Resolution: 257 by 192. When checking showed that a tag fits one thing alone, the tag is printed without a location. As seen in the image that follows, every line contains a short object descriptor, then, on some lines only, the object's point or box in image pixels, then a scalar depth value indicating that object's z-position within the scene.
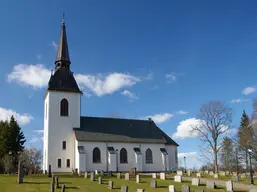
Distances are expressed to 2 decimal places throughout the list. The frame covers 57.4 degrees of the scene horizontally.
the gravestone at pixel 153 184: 18.63
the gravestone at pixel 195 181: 19.37
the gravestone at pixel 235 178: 22.78
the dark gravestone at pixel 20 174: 20.70
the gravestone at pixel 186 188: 15.21
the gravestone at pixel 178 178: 21.44
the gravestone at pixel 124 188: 16.11
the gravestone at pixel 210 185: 17.80
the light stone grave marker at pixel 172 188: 16.18
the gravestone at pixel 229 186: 16.66
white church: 32.66
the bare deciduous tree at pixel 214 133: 33.34
